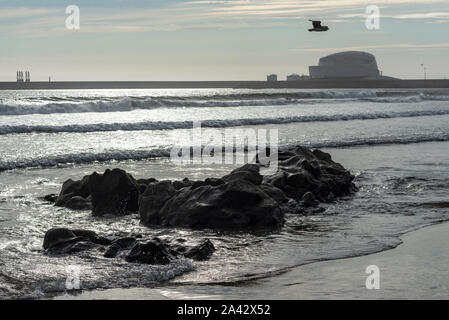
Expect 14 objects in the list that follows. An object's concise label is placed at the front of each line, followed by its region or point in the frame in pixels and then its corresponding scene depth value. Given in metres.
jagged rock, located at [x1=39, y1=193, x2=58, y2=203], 12.96
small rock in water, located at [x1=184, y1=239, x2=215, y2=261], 8.54
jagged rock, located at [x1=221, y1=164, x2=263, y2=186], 11.72
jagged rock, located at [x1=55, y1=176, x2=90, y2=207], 12.80
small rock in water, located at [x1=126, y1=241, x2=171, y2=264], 8.18
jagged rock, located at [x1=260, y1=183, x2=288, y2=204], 12.18
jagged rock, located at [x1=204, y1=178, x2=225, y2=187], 11.56
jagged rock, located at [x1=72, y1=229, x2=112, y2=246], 9.15
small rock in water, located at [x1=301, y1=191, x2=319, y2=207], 12.43
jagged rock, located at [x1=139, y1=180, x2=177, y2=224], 11.04
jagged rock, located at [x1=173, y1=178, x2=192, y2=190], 12.53
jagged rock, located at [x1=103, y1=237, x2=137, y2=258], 8.51
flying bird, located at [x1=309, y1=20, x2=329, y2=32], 16.81
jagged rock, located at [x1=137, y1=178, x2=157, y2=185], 13.34
